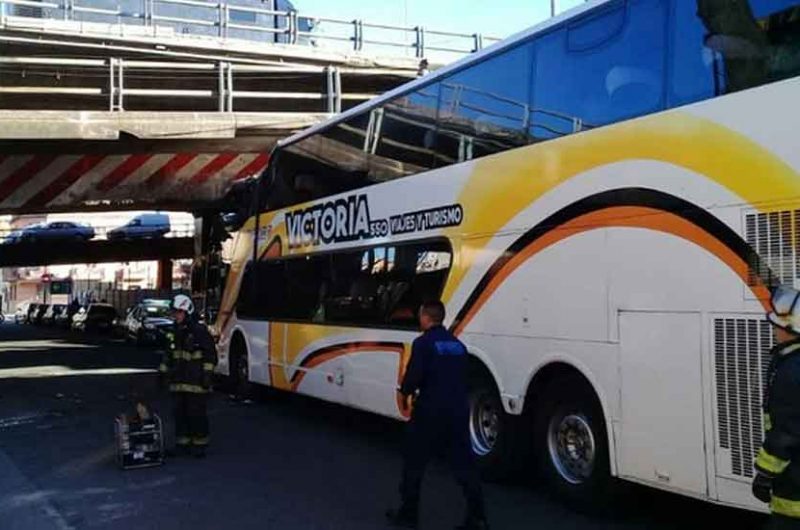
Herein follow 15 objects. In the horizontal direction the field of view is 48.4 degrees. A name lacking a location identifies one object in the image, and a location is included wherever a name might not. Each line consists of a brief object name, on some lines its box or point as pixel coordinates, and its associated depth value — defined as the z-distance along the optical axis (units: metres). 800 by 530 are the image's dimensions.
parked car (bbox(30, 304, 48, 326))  61.78
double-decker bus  5.71
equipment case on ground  9.14
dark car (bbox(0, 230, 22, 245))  46.18
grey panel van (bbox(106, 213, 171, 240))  45.25
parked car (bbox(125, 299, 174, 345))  32.75
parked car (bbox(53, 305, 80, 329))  51.41
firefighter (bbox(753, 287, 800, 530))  3.77
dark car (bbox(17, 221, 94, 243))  45.19
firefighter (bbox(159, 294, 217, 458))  9.68
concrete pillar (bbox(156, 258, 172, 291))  57.31
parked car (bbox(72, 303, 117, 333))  45.28
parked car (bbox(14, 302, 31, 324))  73.69
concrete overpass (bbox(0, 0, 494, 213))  16.44
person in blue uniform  6.42
